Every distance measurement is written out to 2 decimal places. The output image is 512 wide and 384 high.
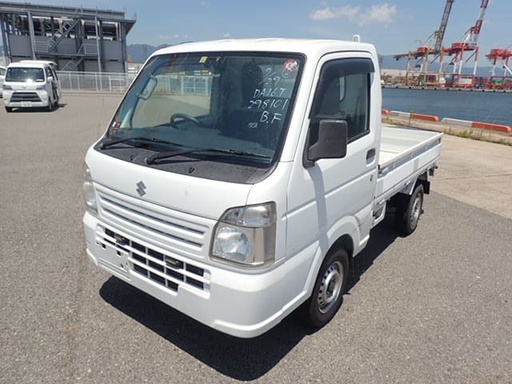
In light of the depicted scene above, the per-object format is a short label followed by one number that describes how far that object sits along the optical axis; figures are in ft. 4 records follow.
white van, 51.34
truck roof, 8.23
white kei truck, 7.07
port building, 117.60
